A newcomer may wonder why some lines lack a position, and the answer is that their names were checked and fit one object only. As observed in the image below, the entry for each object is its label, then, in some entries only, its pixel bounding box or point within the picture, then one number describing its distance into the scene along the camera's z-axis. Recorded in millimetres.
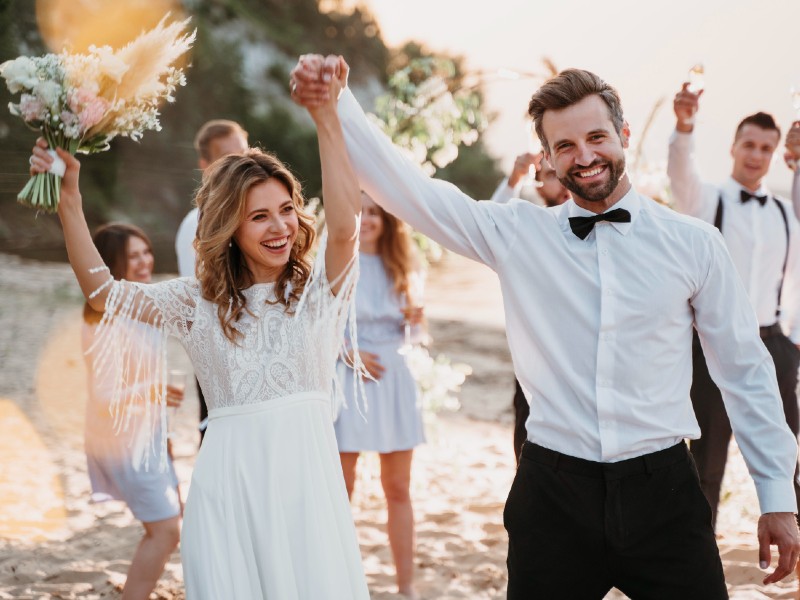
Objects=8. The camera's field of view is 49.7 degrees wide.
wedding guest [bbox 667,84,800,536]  4000
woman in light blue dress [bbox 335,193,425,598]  4125
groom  2172
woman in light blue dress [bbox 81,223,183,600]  3488
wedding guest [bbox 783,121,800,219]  3850
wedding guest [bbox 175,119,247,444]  4453
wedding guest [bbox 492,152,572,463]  3959
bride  2406
